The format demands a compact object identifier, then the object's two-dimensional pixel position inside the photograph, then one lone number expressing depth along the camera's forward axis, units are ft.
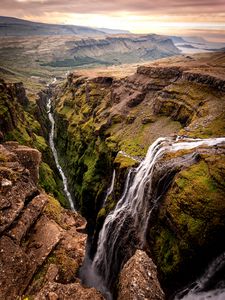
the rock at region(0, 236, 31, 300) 50.45
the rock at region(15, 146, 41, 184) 86.24
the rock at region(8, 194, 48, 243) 59.64
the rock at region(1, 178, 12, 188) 64.51
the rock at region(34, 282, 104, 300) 47.71
